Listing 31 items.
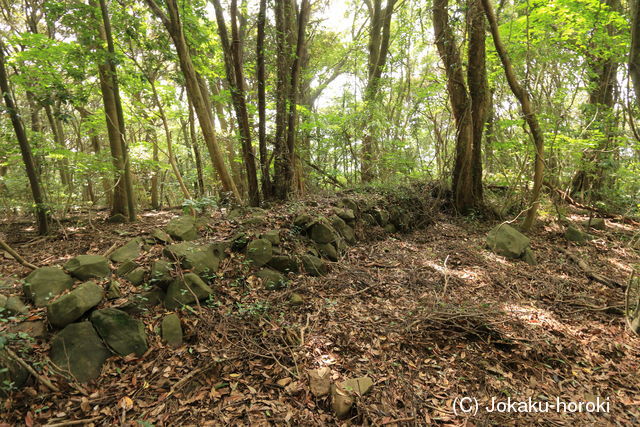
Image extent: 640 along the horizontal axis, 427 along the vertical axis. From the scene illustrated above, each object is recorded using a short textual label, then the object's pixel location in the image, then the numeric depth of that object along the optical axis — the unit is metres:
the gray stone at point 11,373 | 2.34
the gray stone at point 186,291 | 3.47
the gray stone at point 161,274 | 3.50
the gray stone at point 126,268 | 3.68
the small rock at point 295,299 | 3.90
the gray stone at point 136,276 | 3.58
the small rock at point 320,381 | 2.65
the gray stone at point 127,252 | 3.93
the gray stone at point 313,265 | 4.70
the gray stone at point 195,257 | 3.80
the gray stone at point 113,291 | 3.25
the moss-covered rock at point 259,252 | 4.38
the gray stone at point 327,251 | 5.21
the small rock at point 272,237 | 4.61
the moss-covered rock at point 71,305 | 2.87
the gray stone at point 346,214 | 6.10
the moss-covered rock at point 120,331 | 2.96
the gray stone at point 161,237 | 4.42
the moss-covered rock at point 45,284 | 3.12
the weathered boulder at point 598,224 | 7.70
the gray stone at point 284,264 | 4.50
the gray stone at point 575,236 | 6.84
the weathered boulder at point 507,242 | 5.94
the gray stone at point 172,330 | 3.14
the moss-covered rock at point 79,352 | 2.69
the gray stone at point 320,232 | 5.27
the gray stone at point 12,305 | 2.90
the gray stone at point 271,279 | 4.16
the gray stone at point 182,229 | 4.54
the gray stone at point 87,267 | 3.50
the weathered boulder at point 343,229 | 5.82
